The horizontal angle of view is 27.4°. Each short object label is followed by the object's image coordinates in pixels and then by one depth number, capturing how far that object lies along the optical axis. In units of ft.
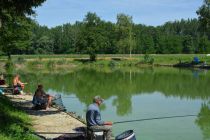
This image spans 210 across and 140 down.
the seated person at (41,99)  63.20
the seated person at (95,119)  38.97
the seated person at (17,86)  83.30
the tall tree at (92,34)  301.02
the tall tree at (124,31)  308.77
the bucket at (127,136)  35.10
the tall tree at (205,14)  242.58
